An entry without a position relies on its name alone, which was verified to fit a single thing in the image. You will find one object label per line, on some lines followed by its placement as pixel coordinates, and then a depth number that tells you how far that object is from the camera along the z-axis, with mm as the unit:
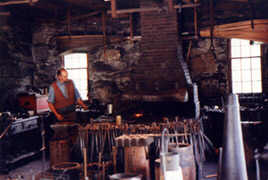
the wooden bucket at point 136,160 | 4266
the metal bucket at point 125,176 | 3719
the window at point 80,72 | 9352
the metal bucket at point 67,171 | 4605
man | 6031
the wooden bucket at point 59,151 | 5727
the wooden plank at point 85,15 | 8495
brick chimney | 6734
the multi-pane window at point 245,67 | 8195
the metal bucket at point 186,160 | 3752
